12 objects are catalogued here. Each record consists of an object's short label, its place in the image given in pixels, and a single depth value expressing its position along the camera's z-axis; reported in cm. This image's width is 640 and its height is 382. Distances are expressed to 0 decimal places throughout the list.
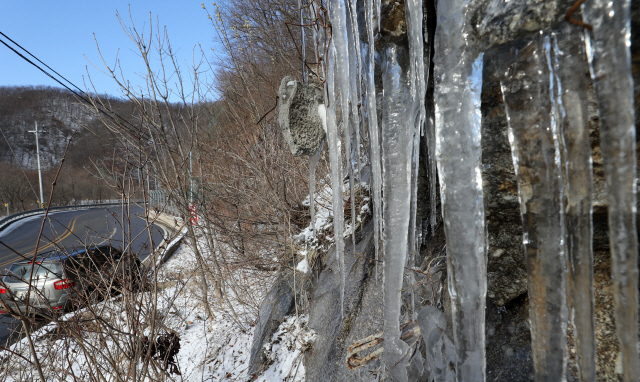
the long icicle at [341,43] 195
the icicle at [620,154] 71
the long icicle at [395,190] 157
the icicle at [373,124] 173
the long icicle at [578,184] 84
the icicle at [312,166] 296
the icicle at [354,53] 190
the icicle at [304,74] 279
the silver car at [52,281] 211
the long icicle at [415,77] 147
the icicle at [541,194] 92
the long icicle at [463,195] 112
